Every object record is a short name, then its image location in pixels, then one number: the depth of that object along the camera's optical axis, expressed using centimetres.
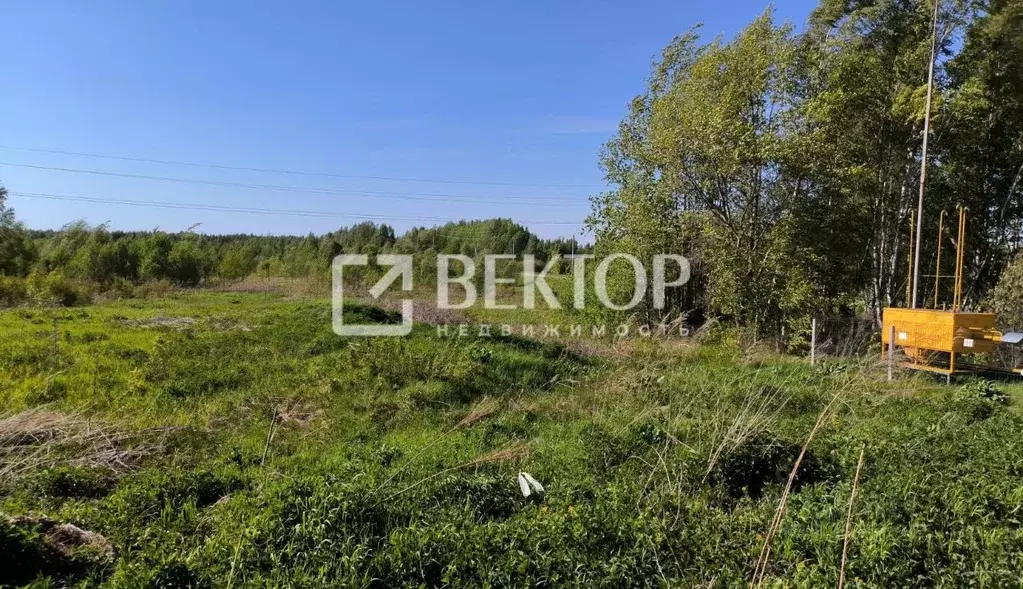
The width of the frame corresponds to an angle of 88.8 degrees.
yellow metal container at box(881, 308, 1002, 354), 724
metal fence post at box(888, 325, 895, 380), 740
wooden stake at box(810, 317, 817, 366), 887
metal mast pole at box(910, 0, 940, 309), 970
